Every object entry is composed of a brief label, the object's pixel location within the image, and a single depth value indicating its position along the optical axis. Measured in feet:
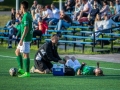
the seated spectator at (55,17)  110.73
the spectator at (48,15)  112.37
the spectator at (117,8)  106.42
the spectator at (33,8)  117.79
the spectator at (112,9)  107.24
